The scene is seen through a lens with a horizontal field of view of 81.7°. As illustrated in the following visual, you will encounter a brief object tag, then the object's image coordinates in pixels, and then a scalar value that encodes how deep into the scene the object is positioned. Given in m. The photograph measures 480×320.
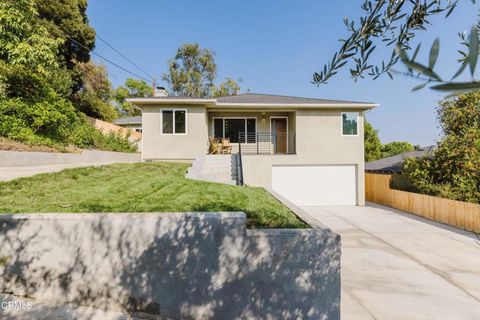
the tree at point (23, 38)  8.71
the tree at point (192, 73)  33.78
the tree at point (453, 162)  11.10
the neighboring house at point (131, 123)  25.94
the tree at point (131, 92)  39.34
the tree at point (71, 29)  17.06
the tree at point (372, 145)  29.06
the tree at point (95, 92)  21.55
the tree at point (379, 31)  1.73
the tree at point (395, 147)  33.16
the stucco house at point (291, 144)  13.66
